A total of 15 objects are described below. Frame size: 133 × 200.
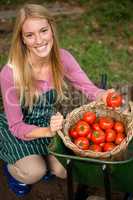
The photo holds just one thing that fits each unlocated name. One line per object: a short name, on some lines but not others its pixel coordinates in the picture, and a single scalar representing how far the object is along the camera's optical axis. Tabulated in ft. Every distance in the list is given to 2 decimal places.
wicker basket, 8.49
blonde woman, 9.92
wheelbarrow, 8.19
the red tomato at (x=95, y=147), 8.89
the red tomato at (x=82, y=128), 9.18
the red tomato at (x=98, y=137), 9.10
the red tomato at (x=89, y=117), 9.55
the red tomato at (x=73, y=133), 9.23
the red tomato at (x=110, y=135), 9.14
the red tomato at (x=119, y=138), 9.08
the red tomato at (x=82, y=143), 8.82
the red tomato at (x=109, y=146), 8.86
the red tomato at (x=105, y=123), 9.42
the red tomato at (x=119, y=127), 9.35
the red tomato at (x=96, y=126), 9.40
